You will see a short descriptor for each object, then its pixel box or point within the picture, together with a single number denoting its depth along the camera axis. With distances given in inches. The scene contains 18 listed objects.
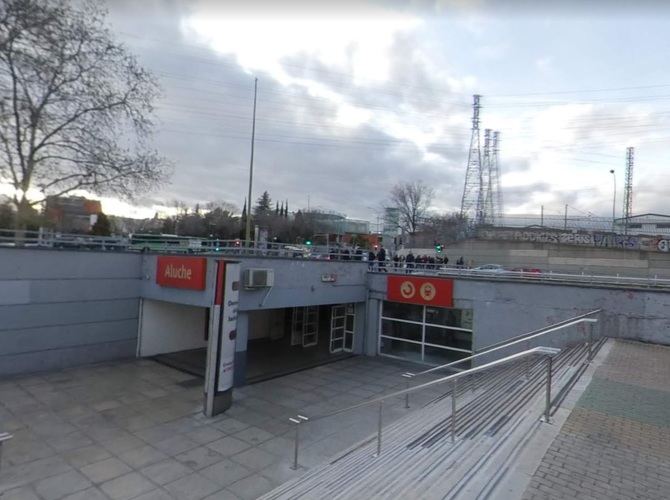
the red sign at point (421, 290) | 609.9
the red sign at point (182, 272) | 475.1
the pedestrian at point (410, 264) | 674.3
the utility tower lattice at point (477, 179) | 1937.7
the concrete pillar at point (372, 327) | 689.0
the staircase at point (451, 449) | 152.9
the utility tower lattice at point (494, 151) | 2111.2
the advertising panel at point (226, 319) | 376.8
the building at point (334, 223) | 3304.6
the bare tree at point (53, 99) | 600.7
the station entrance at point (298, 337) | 609.5
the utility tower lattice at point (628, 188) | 2071.9
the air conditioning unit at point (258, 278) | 473.7
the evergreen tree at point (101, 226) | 1289.0
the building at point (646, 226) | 1217.4
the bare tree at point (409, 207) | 2316.7
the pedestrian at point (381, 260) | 724.7
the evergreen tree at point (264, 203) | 3764.3
